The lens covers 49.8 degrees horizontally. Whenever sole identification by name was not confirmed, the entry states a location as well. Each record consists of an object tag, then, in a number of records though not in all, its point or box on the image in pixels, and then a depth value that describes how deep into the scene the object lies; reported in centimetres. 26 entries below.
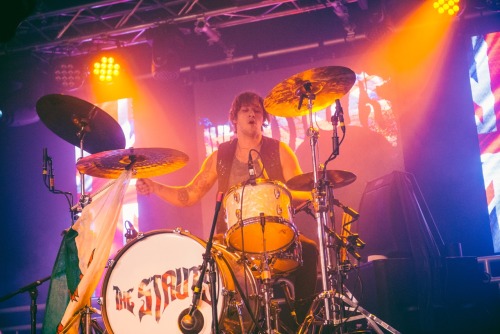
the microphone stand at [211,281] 352
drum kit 408
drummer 570
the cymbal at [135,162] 440
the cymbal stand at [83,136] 449
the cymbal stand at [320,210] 416
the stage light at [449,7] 680
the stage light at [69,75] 797
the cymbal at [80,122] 447
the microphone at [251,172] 428
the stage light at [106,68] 797
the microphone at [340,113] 444
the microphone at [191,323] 395
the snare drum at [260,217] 422
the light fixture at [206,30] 731
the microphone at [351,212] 455
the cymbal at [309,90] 461
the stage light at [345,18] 720
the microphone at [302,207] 461
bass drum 405
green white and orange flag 407
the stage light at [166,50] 740
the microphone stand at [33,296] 446
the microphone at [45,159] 472
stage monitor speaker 579
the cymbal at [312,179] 480
